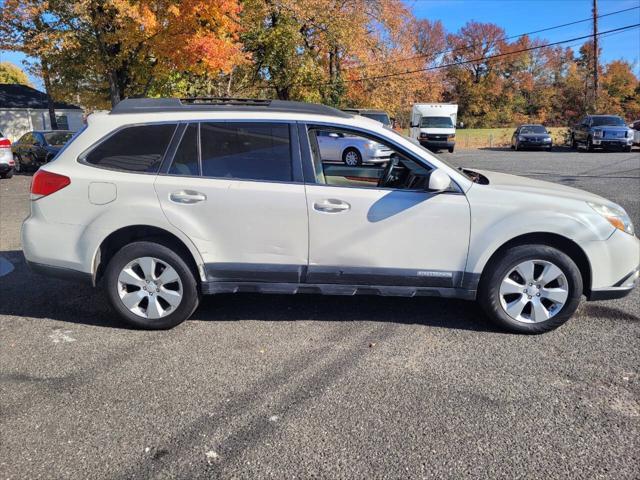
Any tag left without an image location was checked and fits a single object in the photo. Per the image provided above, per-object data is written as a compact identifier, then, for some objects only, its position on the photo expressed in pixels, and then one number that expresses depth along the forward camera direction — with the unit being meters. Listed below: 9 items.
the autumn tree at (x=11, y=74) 59.59
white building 34.06
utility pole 35.06
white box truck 27.00
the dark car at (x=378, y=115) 17.42
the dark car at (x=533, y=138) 28.62
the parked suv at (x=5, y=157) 14.30
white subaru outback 3.98
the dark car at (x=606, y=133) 24.52
